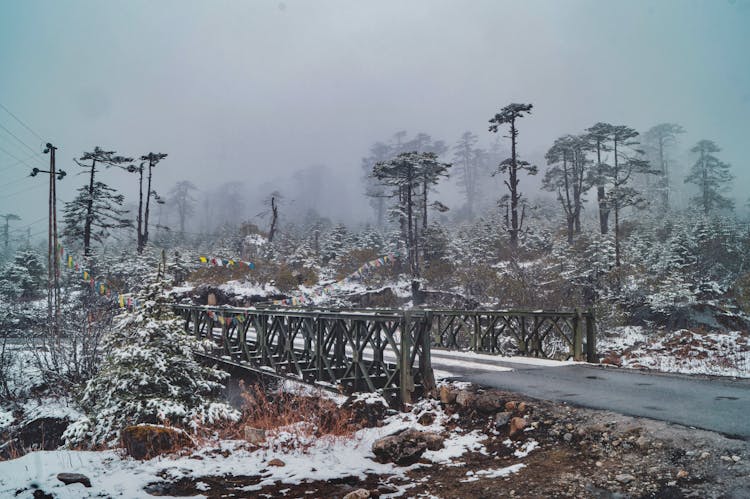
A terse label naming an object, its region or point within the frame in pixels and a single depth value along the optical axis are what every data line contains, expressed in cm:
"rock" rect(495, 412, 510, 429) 758
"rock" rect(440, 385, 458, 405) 912
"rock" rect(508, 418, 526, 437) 717
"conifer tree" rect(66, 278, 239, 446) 1031
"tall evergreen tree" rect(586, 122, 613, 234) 4038
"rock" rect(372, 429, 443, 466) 665
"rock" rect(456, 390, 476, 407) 868
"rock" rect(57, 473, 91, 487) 529
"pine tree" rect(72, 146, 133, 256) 3691
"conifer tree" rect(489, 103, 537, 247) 3294
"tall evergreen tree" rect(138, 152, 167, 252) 4066
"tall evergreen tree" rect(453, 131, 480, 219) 8950
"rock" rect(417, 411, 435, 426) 869
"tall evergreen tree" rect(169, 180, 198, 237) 9469
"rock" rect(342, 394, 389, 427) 950
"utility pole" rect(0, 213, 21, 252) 8762
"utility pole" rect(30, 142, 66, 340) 2148
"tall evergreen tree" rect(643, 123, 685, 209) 6022
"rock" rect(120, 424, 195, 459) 675
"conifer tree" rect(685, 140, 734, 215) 5428
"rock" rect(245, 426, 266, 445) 708
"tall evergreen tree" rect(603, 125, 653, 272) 3352
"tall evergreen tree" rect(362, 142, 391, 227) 9257
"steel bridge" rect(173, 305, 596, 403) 994
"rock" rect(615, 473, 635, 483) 493
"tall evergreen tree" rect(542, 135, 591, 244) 4322
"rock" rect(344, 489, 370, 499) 507
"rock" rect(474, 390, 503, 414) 823
